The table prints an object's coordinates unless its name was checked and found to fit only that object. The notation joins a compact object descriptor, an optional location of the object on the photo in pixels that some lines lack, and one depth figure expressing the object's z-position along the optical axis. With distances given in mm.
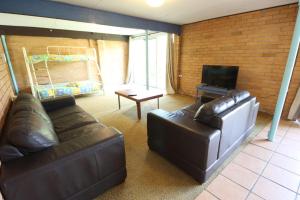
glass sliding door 5375
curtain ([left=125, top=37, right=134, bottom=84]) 6495
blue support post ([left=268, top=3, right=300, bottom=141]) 1750
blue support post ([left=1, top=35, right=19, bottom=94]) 4055
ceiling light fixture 2234
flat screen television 3307
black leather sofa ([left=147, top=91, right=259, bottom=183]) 1440
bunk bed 4129
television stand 3377
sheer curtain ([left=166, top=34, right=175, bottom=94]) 4715
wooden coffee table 3064
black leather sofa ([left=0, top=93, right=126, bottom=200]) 993
